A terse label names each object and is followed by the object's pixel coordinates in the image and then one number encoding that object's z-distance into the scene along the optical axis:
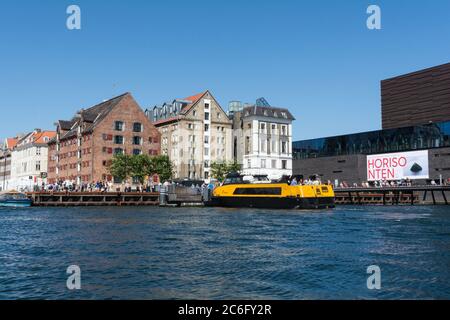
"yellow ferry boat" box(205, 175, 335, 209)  66.12
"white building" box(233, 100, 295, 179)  131.38
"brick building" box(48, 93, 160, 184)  112.69
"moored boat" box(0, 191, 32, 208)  75.06
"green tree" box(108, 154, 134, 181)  101.50
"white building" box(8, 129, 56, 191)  143.62
